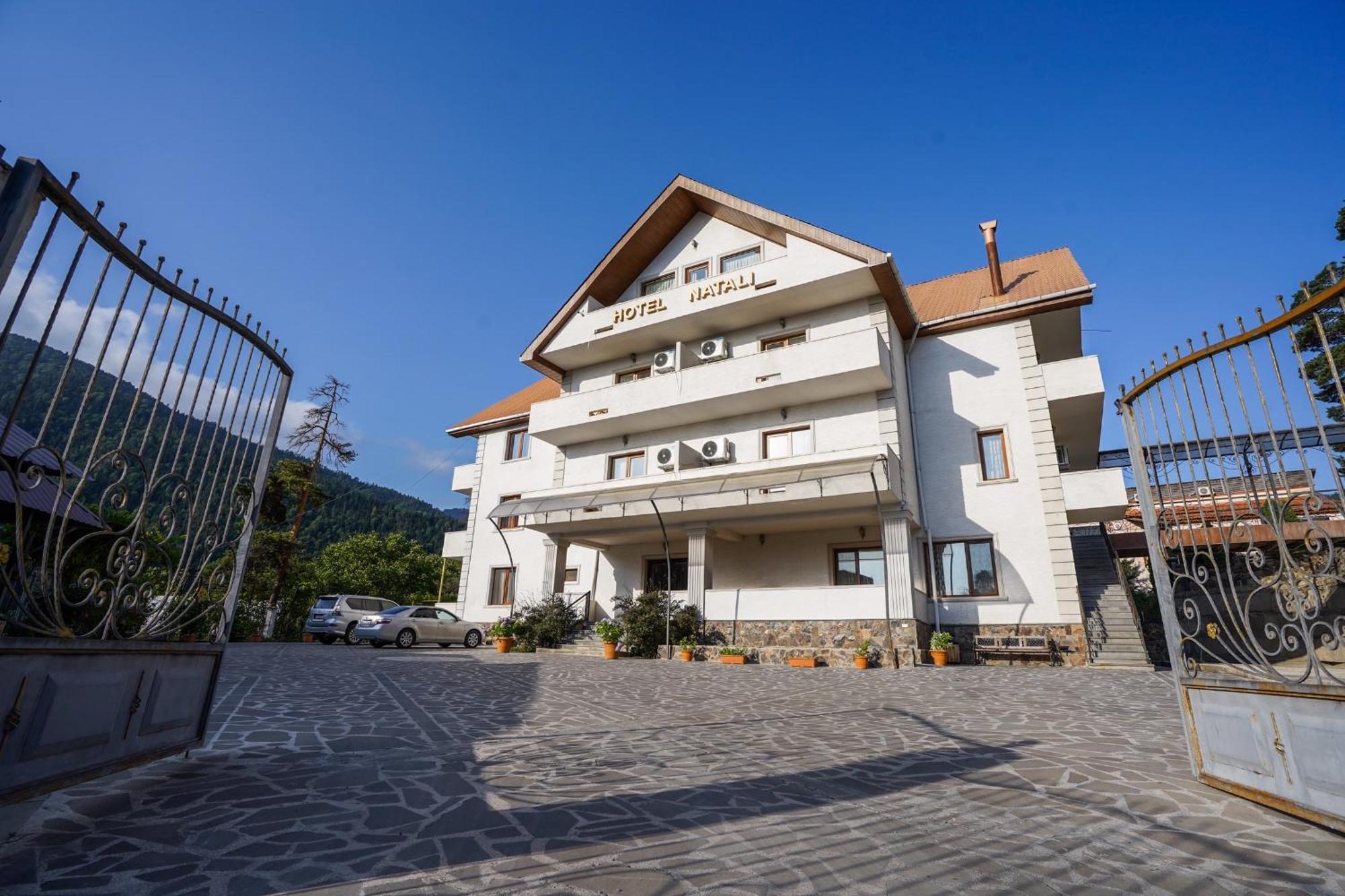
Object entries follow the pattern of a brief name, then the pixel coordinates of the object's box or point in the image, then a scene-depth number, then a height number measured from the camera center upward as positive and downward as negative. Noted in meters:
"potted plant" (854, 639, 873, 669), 12.62 -0.37
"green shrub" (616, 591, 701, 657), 14.95 +0.00
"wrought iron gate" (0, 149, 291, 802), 2.77 +0.32
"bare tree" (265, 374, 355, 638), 24.83 +6.70
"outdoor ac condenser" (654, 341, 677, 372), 18.97 +7.77
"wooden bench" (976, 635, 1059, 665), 13.36 -0.08
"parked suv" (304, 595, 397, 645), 20.31 -0.15
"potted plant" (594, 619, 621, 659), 14.89 -0.27
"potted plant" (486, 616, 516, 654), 16.70 -0.42
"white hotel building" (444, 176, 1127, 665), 14.37 +5.17
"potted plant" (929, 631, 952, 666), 13.30 -0.16
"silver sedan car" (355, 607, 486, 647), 18.03 -0.41
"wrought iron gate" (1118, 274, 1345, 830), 3.17 +0.16
